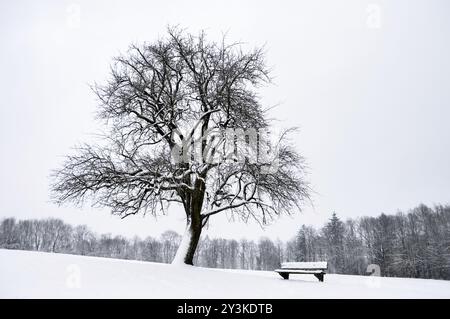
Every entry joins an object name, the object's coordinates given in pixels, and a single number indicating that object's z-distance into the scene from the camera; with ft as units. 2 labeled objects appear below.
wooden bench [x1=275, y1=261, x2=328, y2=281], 33.45
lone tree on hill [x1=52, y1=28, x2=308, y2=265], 35.65
